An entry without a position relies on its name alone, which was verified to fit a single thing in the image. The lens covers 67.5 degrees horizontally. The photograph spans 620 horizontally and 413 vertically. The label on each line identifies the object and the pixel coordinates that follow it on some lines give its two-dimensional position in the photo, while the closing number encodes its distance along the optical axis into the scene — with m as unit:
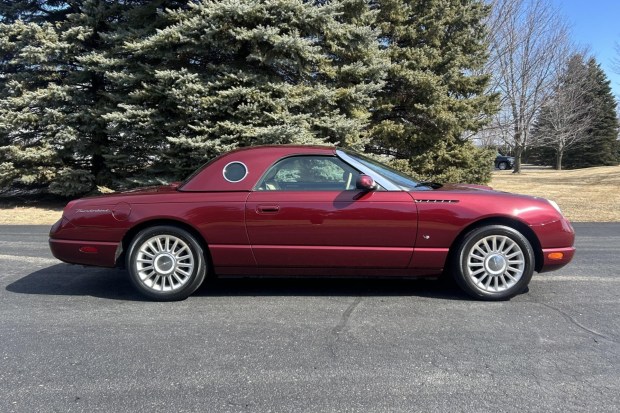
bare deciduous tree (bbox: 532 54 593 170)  32.06
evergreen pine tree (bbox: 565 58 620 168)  46.16
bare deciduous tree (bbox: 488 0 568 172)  28.00
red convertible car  4.31
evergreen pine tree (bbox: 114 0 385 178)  10.84
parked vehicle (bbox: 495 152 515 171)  49.91
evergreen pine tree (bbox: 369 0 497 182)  15.23
